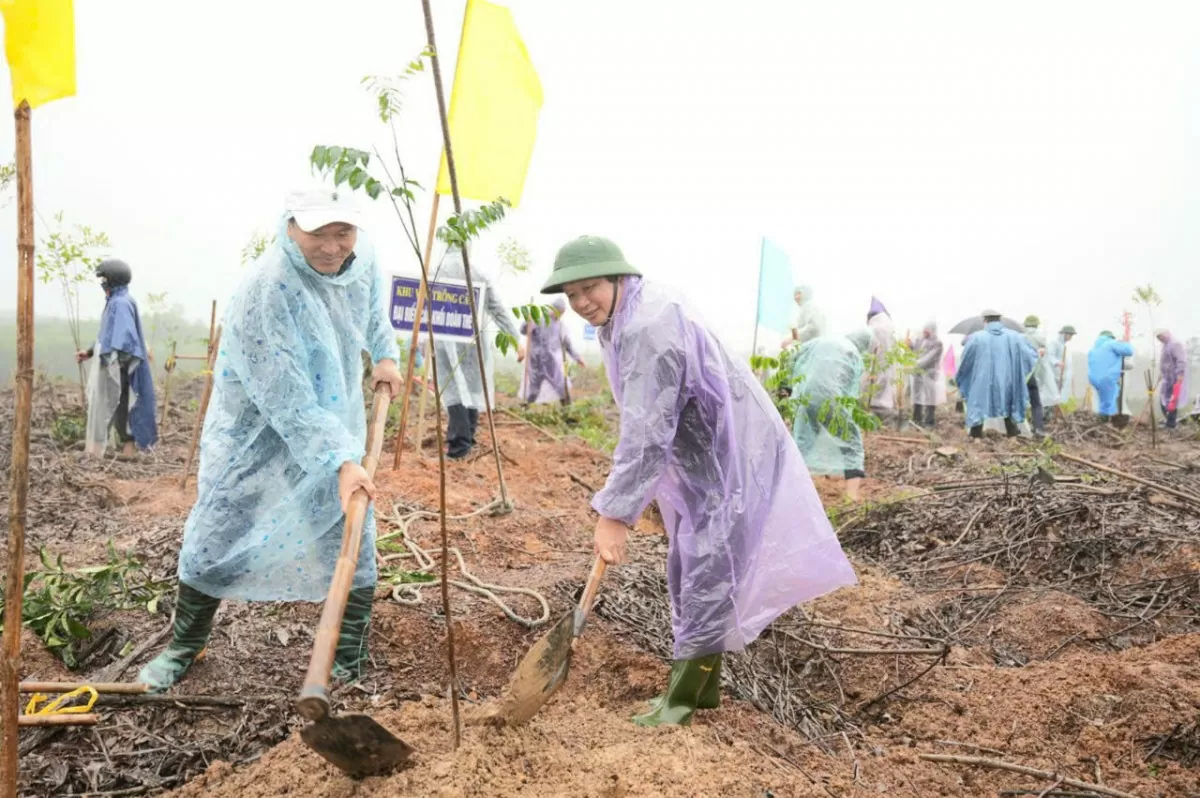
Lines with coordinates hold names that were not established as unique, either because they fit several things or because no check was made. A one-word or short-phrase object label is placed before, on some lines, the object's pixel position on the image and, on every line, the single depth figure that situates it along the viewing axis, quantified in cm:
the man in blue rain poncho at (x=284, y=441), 224
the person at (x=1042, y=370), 1163
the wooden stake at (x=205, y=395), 475
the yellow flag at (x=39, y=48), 148
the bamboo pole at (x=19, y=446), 144
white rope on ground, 300
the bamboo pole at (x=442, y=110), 189
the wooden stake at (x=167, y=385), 645
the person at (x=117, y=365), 635
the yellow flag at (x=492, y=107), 469
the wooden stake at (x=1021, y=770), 199
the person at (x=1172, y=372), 1165
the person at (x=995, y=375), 944
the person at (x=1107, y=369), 1165
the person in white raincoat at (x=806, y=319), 730
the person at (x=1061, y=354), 1326
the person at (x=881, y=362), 944
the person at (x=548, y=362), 1021
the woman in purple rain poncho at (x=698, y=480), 224
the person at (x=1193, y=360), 1300
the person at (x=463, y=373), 616
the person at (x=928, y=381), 1205
